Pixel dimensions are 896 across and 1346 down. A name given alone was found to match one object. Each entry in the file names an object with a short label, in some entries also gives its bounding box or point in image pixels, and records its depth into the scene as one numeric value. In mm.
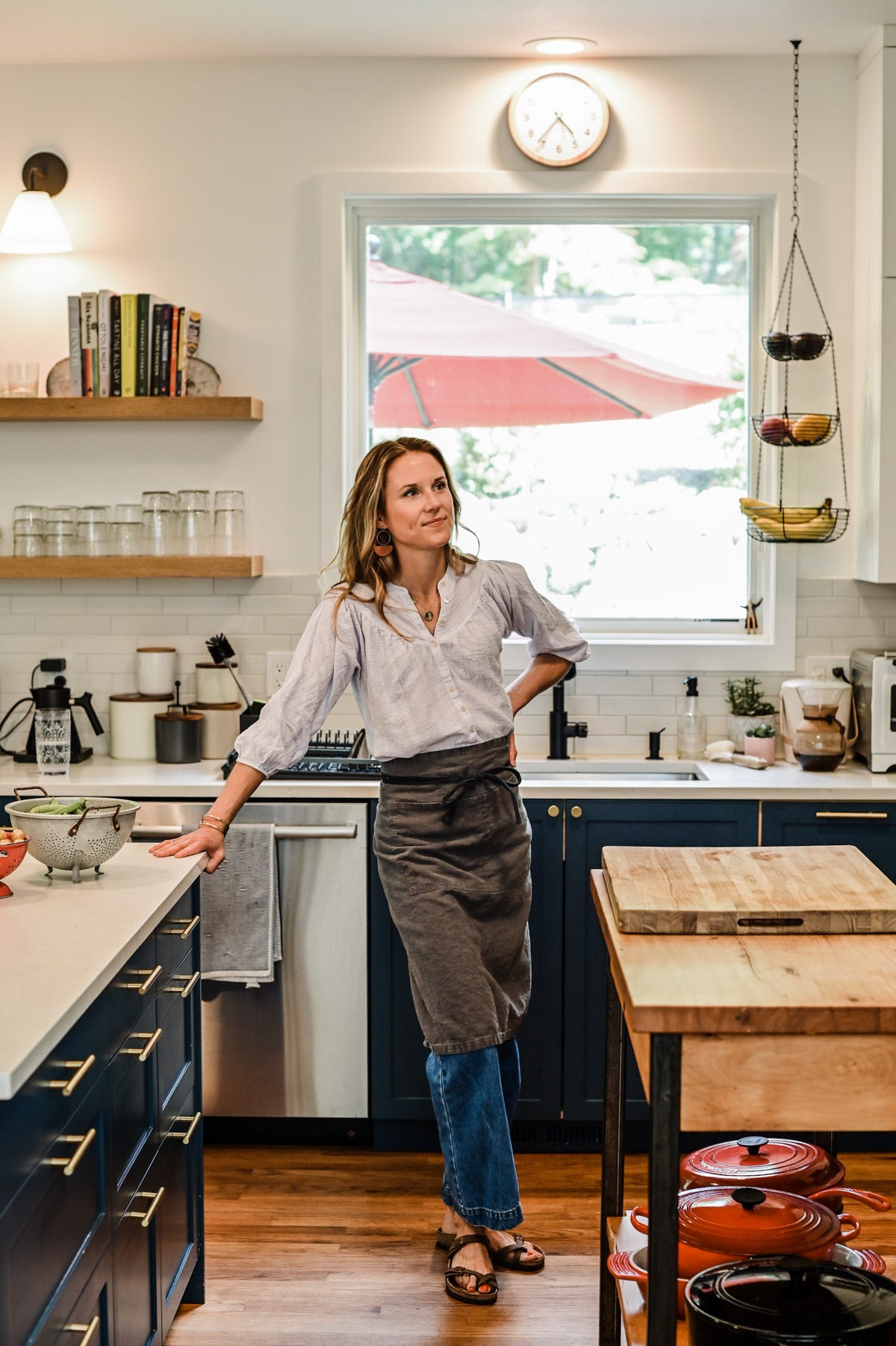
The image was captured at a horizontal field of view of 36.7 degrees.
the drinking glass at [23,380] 3990
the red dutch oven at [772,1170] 2141
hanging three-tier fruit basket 3762
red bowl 2260
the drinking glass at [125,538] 4027
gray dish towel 3506
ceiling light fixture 3811
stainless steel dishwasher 3545
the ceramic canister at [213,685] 4035
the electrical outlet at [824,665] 4086
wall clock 3922
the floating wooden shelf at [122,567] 3920
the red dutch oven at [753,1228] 1981
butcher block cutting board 1861
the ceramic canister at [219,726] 3963
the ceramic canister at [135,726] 3977
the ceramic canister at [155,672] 4035
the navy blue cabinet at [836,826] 3561
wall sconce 3893
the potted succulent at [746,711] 3982
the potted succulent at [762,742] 3895
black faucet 3936
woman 2818
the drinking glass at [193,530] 3988
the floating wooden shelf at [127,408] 3891
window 4145
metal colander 2328
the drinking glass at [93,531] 4020
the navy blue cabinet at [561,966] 3551
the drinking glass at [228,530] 4016
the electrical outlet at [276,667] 4102
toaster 3715
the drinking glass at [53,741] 3762
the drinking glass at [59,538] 3996
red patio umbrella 4172
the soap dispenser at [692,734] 4000
